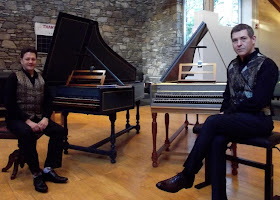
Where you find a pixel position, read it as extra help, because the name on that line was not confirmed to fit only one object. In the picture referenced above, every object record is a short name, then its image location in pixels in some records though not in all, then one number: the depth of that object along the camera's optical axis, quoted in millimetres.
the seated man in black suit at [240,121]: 1790
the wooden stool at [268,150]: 1750
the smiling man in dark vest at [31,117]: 2322
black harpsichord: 2820
